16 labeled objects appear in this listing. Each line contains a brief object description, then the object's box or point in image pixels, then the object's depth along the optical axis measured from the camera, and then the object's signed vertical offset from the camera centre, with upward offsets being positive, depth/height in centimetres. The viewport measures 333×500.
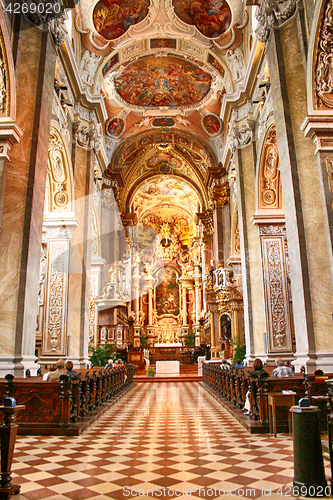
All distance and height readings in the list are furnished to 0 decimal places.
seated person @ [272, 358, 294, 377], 641 -46
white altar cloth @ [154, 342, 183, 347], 2614 +7
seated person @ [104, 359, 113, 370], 1086 -50
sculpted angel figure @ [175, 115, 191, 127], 1944 +1065
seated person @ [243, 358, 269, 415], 600 -46
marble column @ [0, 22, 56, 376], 660 +245
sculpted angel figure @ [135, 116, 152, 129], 1964 +1076
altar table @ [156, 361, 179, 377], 1772 -98
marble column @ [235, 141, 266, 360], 1123 +250
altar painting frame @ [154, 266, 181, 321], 3048 +377
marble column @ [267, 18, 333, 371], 676 +239
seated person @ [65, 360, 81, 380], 608 -41
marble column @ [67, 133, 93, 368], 1123 +253
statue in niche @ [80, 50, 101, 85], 1298 +899
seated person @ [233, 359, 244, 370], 971 -53
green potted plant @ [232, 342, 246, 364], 1334 -27
